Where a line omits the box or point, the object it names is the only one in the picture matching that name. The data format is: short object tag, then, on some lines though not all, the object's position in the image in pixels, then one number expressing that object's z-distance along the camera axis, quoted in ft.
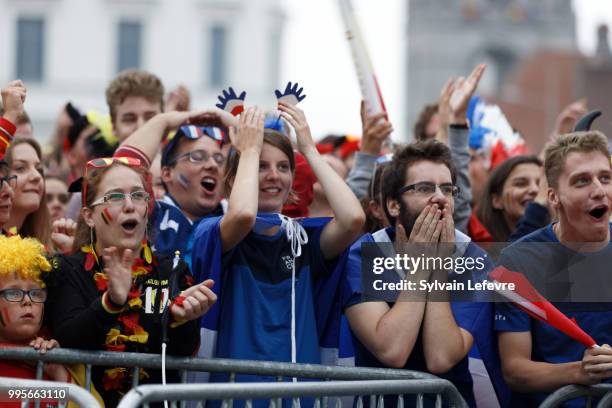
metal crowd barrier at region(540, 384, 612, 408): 35.88
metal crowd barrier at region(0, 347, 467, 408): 33.91
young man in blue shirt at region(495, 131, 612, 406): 37.01
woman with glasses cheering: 34.04
